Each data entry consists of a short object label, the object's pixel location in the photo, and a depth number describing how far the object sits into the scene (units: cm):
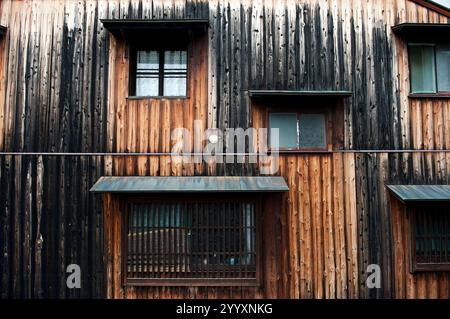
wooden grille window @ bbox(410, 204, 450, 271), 788
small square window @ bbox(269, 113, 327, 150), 820
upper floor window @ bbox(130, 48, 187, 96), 845
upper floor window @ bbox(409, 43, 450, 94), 840
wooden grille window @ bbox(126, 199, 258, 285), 778
